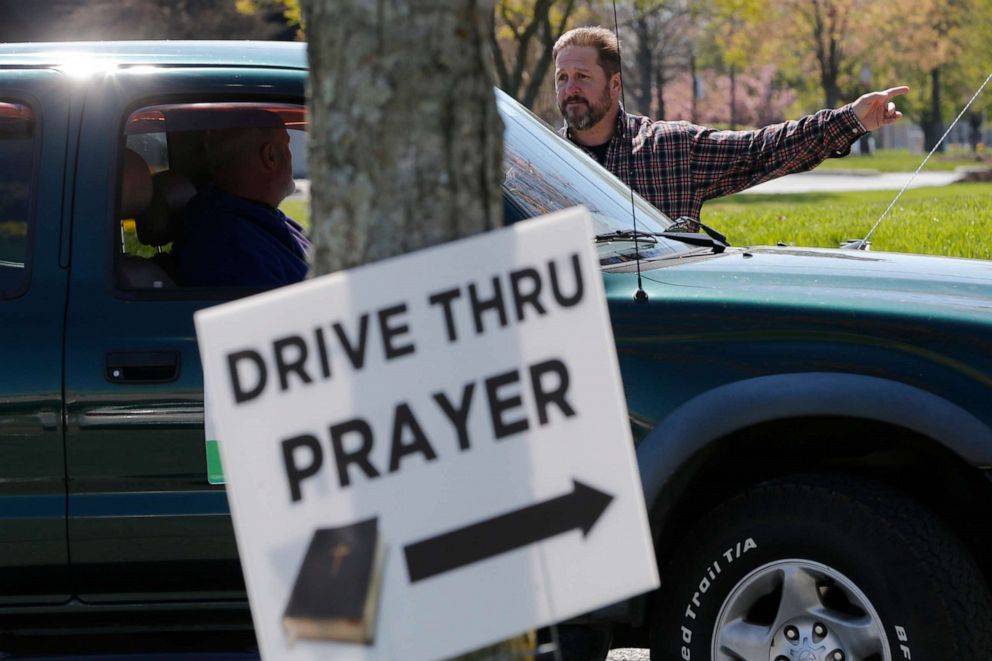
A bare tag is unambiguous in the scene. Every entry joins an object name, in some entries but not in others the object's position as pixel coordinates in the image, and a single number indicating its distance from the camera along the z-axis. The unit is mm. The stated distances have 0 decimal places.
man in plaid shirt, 11836
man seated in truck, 8164
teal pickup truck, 6746
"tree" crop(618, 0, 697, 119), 85250
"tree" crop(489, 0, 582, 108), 47281
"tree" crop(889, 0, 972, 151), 110625
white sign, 3996
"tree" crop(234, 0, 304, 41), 52906
